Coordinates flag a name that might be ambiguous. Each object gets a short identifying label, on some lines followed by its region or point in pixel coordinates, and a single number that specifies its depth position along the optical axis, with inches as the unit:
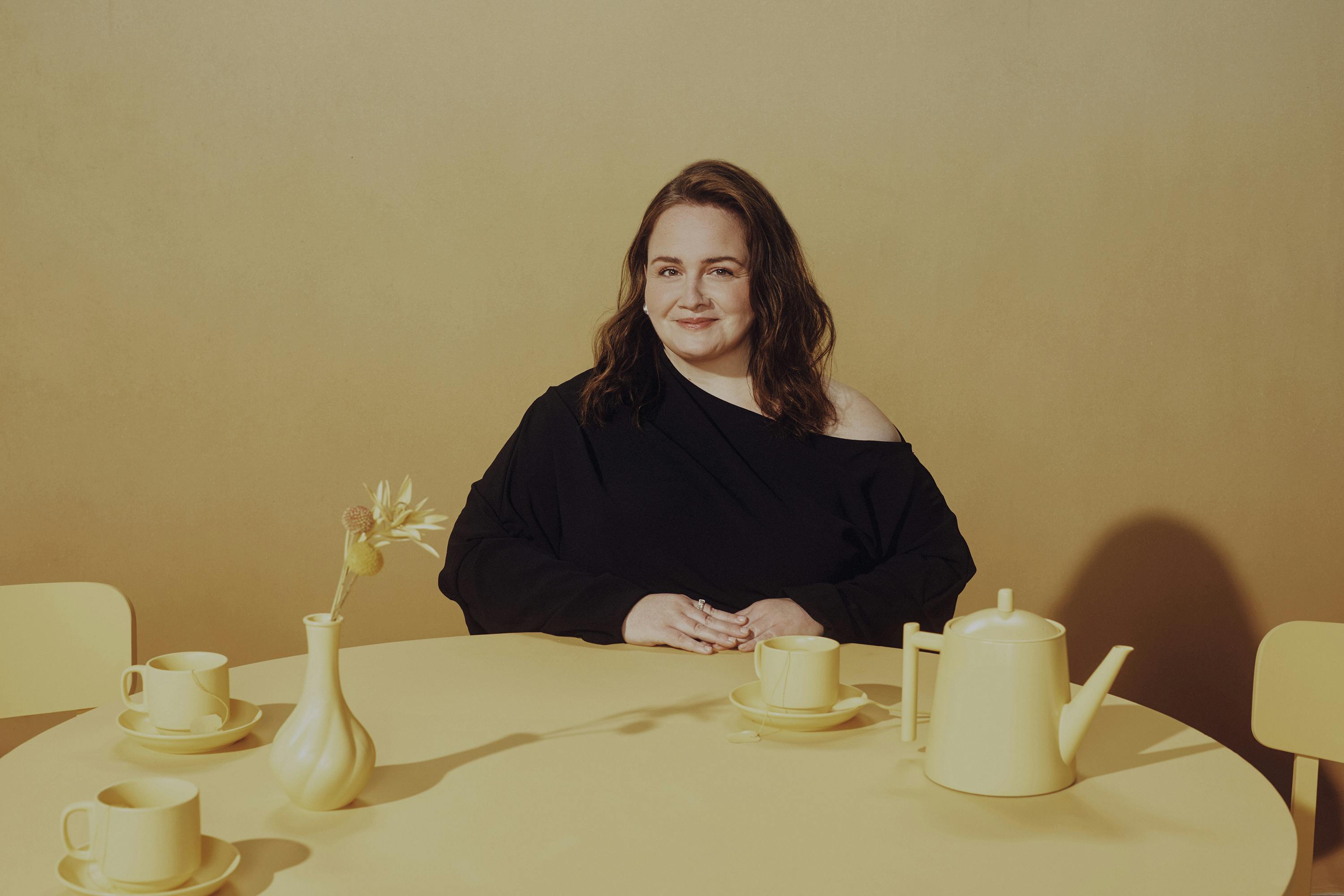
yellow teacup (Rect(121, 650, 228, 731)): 41.8
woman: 73.6
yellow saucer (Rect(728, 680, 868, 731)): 44.4
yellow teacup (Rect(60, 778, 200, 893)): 29.2
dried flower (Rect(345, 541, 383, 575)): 33.5
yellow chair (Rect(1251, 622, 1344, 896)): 58.2
